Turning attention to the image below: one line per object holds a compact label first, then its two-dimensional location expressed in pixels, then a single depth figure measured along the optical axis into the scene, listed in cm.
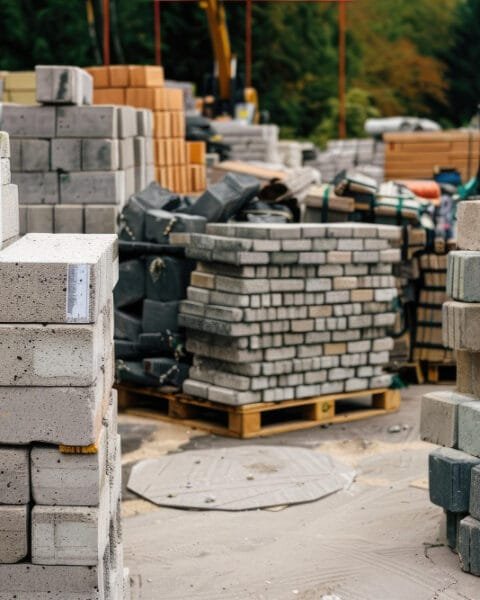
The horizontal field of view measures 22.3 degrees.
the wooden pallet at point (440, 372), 1276
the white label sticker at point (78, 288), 522
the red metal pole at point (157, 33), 2536
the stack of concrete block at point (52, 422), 525
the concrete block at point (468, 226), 727
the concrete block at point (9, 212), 571
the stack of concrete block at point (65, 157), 1136
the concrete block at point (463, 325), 721
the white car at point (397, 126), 2572
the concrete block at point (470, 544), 710
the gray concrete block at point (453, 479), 729
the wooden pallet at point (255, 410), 1065
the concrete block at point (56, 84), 1131
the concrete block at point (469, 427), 724
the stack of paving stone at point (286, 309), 1044
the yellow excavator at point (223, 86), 2655
